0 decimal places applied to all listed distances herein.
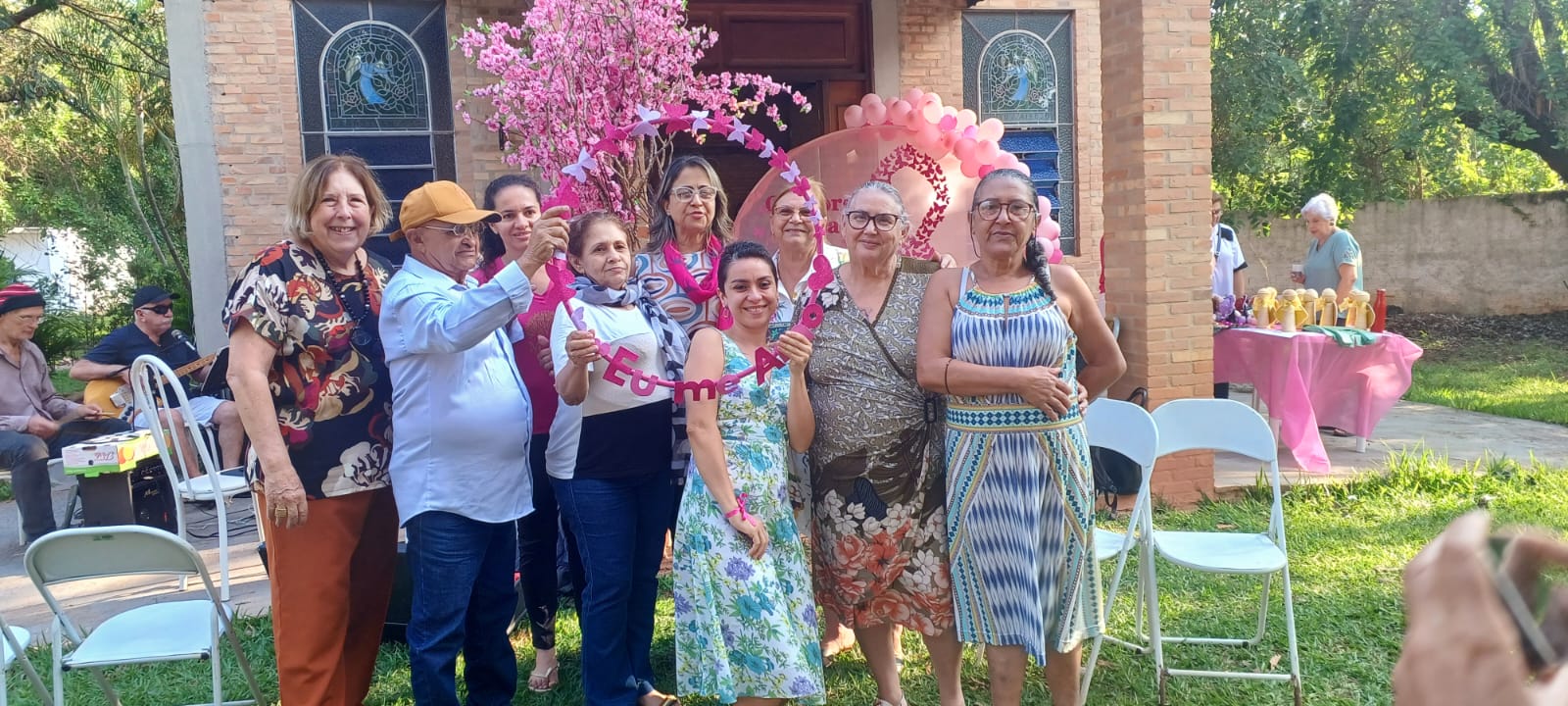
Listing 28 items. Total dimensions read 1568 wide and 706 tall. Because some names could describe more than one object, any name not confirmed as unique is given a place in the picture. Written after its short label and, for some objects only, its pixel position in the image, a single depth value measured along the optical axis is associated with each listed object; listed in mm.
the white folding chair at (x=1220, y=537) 3400
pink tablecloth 6195
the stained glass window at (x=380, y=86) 7715
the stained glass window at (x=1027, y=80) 8938
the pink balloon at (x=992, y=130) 4879
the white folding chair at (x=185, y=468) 4363
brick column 5484
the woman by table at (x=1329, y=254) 7078
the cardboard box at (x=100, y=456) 5539
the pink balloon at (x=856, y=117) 5176
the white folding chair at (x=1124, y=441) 3477
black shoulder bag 5621
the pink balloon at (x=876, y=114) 5031
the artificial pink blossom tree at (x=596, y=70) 4773
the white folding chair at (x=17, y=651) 2839
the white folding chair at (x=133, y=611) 2736
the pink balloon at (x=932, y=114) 4910
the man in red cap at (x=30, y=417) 5875
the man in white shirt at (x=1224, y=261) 7773
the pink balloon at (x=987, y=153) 4805
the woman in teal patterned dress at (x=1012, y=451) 2791
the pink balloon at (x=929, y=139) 4837
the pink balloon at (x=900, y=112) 4938
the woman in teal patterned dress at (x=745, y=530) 2725
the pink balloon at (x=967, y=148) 4801
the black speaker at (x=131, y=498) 5695
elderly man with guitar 6434
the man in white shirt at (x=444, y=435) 2717
